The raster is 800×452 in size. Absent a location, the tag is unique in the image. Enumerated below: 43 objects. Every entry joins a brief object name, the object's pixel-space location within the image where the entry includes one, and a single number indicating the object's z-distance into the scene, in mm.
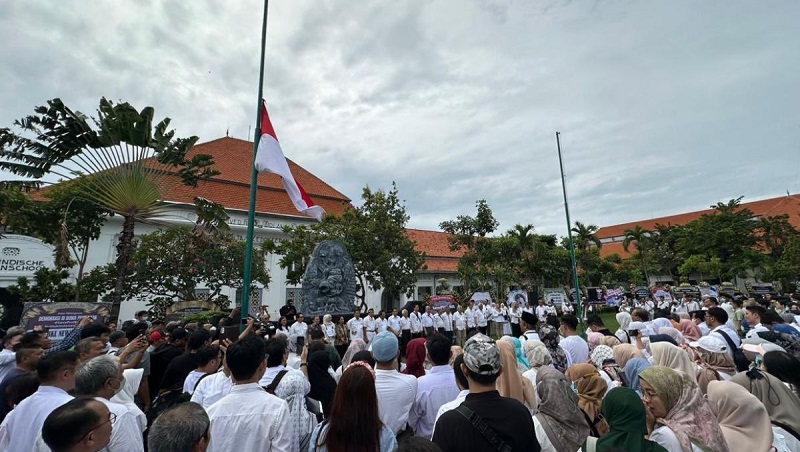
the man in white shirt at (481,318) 16725
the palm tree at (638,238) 37406
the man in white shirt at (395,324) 13672
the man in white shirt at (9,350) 4148
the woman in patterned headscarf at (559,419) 2359
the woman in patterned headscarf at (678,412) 2158
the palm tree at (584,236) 32688
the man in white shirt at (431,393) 3029
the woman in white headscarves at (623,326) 5895
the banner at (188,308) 12272
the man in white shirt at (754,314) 6340
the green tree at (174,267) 16203
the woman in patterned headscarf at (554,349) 4423
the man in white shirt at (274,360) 3324
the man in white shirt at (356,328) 12578
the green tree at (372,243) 19500
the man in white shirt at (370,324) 12741
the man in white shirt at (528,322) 5816
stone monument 13602
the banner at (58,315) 7634
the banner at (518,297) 19500
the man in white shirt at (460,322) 16281
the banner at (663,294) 21052
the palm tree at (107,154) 9891
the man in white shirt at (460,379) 2617
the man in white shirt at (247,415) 2303
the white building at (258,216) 20578
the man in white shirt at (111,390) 2377
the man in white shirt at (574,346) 4703
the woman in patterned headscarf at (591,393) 2539
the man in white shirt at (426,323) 15203
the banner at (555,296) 20172
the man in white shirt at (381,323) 13090
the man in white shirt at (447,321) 15750
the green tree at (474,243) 22594
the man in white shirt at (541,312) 18031
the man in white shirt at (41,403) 2502
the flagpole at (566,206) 13573
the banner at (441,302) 16328
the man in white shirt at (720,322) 4965
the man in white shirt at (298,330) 11445
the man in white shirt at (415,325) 14742
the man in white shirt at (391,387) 2910
